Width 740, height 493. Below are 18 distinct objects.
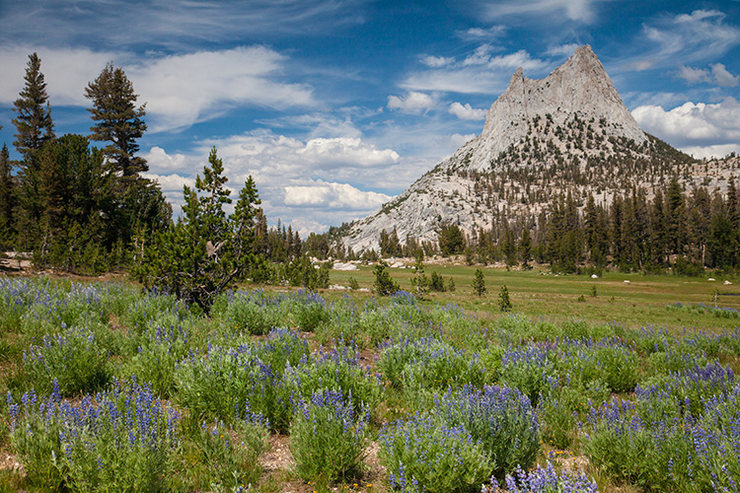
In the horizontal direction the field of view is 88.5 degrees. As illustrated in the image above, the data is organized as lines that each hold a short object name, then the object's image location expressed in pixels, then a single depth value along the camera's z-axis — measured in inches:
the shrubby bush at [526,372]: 269.5
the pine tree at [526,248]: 4274.1
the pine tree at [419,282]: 1316.4
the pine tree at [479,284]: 1688.5
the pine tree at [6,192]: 1909.4
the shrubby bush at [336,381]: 208.8
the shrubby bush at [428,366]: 261.3
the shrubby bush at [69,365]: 214.5
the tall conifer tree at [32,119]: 1964.8
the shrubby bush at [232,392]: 206.2
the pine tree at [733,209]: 3757.4
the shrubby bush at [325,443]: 160.1
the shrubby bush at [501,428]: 169.3
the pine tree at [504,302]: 1195.9
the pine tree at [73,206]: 940.6
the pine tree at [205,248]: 476.4
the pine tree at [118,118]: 1797.5
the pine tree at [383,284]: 1273.4
